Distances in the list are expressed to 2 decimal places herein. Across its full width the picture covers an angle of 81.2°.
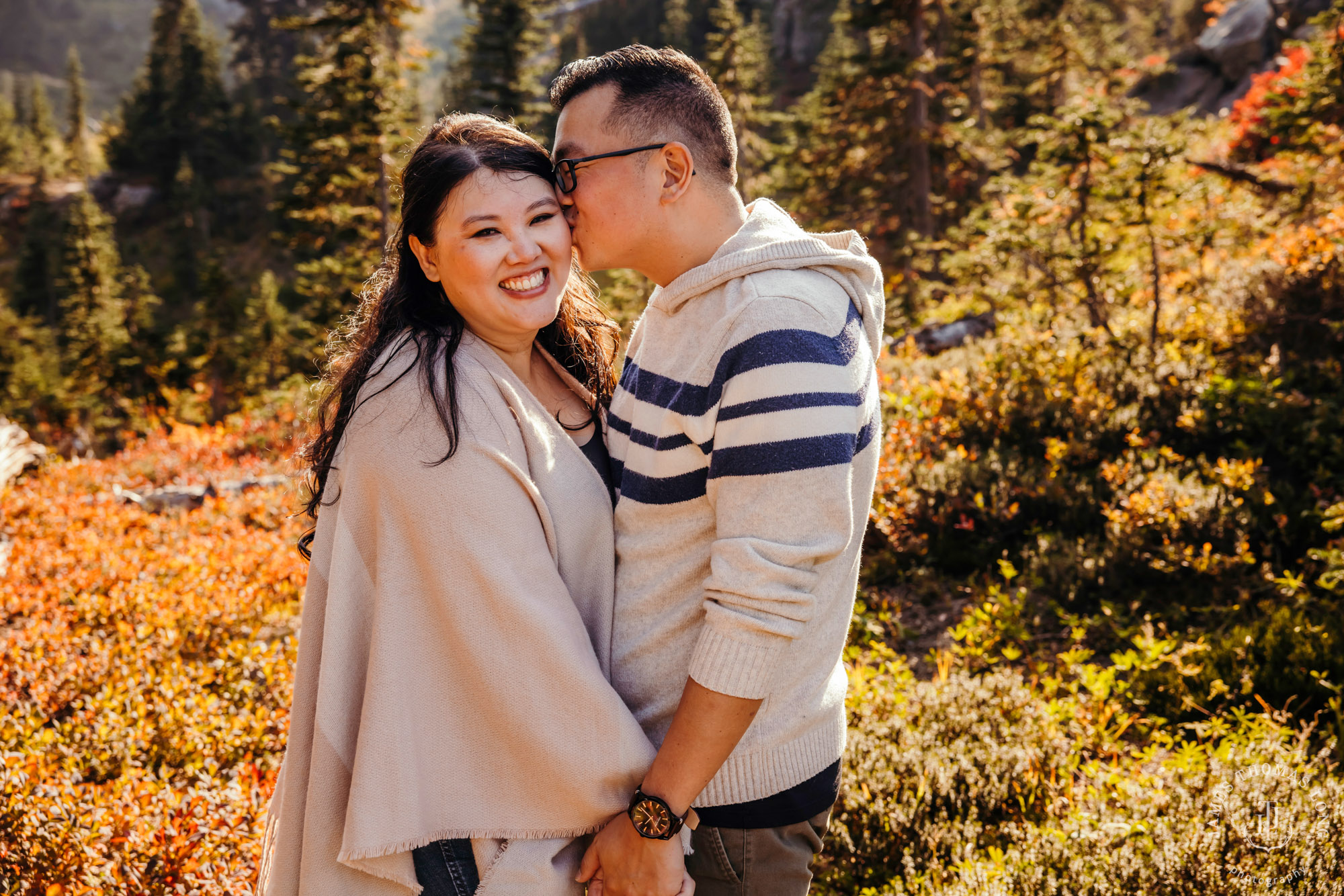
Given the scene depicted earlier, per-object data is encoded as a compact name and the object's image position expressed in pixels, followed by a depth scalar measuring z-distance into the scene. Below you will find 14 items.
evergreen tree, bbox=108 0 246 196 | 42.31
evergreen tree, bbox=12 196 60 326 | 37.72
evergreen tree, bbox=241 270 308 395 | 24.05
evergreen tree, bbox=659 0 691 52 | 43.94
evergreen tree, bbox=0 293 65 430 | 23.97
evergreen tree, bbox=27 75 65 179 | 48.52
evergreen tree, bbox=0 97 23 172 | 51.34
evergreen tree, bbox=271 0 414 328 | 14.13
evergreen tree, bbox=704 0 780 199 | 17.39
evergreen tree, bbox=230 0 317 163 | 50.88
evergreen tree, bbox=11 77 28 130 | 74.21
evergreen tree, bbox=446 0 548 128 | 21.16
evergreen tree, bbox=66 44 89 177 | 50.53
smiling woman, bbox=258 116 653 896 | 1.75
